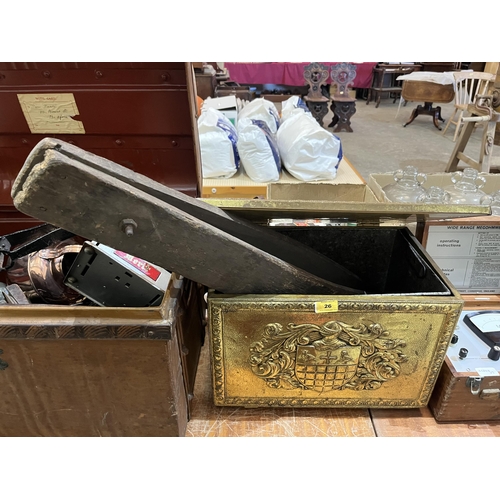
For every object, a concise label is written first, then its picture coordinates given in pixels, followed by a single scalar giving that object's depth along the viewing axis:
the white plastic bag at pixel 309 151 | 2.32
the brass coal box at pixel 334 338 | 0.73
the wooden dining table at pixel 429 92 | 4.60
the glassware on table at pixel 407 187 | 1.30
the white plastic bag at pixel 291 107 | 2.88
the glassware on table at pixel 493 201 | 1.20
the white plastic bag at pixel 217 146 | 2.29
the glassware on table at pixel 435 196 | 1.27
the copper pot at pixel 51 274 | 0.86
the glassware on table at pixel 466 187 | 1.27
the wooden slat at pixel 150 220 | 0.56
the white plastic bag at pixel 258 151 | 2.28
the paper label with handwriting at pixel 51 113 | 1.33
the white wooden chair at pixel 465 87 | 3.81
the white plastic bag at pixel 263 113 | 2.66
